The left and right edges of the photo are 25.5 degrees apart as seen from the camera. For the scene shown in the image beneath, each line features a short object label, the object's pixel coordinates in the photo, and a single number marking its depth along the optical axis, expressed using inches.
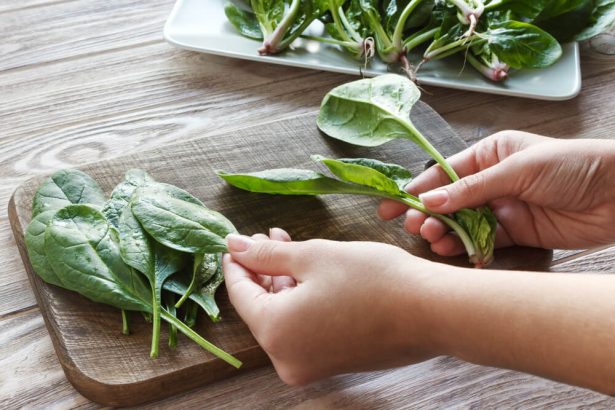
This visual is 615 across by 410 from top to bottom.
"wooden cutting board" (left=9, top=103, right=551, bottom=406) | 26.9
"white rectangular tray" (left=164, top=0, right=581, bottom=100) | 35.6
